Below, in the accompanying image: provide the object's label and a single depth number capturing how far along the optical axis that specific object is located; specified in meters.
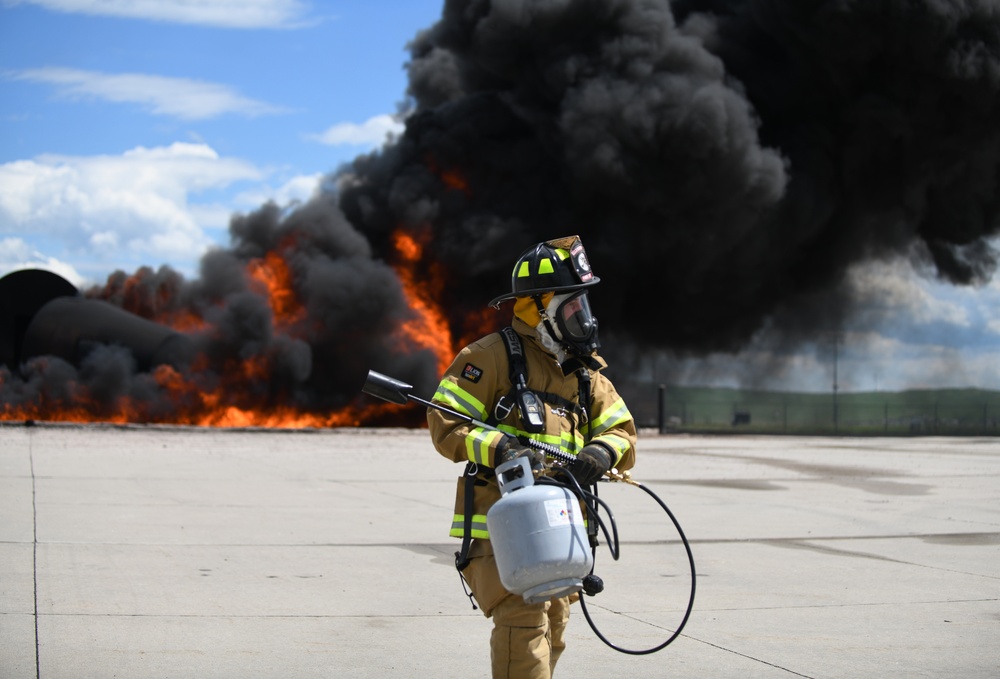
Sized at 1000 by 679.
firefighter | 3.50
